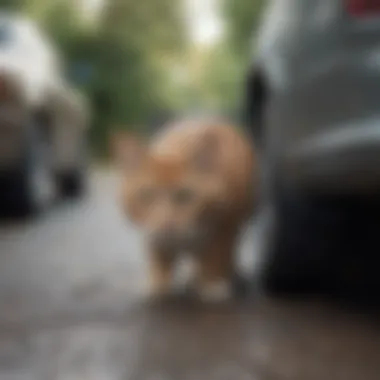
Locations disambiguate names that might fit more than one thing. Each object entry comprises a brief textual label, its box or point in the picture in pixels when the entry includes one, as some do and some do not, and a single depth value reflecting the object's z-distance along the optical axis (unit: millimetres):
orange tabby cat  2021
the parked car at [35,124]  3410
